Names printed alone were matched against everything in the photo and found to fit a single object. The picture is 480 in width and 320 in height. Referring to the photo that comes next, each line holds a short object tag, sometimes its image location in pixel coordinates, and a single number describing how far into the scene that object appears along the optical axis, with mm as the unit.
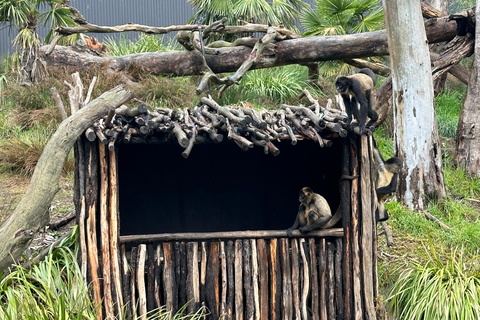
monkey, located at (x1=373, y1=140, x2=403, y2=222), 12070
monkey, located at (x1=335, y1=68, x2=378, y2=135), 11086
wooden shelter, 10234
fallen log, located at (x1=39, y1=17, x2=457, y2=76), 19016
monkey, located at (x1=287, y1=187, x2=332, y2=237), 10930
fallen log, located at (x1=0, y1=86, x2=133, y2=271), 9117
